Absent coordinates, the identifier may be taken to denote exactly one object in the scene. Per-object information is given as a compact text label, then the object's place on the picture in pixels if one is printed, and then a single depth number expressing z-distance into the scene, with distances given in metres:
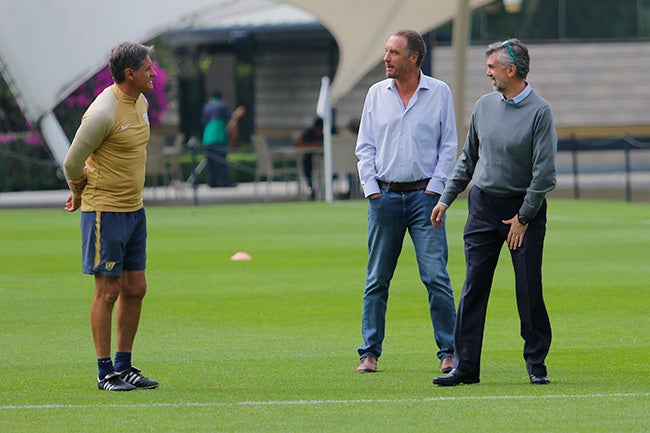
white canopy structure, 58.94
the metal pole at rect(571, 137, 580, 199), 54.57
